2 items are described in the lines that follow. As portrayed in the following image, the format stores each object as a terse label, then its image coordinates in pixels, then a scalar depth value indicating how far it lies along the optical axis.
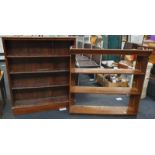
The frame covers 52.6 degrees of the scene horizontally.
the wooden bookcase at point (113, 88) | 2.22
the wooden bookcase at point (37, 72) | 2.34
